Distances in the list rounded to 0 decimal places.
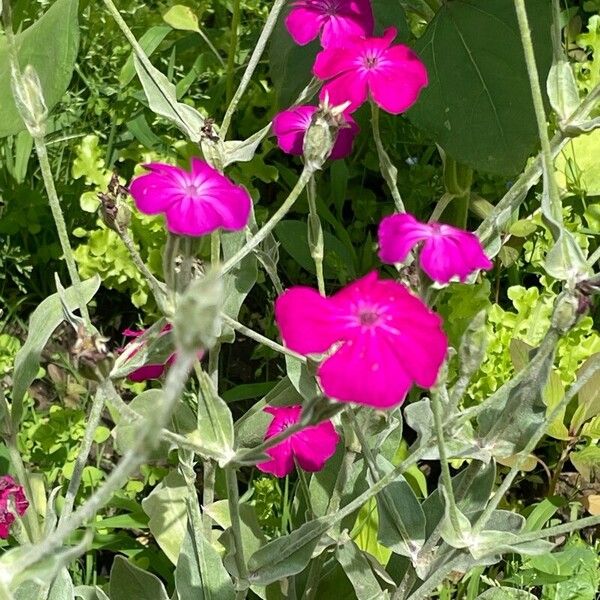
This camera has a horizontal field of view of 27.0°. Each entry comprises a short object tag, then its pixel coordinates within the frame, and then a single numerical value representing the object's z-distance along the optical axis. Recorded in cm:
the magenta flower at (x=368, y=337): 24
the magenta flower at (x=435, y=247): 27
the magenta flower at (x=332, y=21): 36
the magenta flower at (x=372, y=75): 32
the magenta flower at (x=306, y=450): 35
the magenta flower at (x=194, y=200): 27
